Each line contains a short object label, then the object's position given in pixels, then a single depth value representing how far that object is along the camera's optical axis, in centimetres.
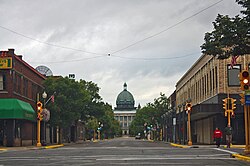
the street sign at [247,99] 2409
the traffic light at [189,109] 5053
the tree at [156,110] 10531
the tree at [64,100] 6359
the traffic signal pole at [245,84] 2394
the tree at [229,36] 2309
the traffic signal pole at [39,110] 5012
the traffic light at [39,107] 5011
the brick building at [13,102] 5050
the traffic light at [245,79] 2392
